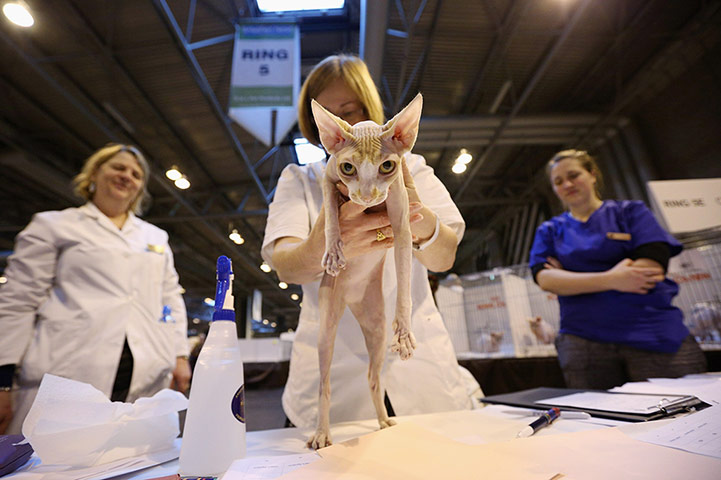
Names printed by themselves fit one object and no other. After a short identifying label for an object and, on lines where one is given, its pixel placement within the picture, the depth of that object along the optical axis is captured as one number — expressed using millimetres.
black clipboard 821
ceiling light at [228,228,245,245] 9742
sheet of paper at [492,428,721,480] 491
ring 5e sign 1938
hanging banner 3699
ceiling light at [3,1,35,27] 3143
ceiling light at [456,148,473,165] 5008
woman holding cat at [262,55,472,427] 1036
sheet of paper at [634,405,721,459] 567
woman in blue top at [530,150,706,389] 1562
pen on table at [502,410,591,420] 896
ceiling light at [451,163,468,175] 6012
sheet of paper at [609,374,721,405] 855
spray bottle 638
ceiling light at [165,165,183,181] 6721
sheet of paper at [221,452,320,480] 564
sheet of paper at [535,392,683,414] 885
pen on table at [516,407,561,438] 771
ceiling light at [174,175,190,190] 6927
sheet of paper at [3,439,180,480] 653
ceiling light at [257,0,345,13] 3291
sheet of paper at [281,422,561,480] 533
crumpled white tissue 685
